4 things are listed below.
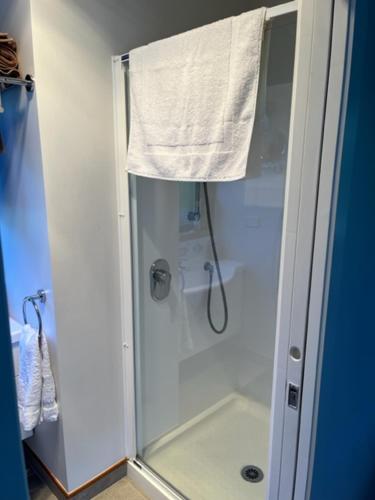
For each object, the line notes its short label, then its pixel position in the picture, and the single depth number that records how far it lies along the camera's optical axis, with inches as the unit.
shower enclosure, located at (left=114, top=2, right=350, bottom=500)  48.8
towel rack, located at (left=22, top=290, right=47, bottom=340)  61.1
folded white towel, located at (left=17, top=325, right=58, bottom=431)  60.7
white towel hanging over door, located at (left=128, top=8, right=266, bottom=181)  43.4
